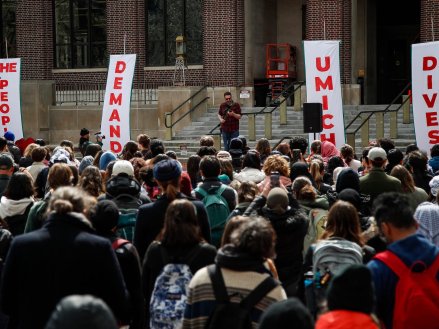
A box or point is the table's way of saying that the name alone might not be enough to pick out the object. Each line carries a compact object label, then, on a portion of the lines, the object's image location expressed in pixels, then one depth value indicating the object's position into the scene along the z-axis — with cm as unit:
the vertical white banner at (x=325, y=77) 2173
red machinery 3544
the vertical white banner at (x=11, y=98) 2586
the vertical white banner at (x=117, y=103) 2241
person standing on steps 2616
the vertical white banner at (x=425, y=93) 1894
